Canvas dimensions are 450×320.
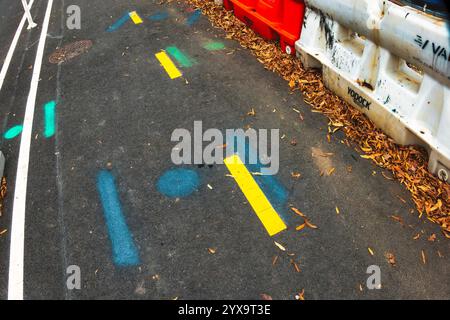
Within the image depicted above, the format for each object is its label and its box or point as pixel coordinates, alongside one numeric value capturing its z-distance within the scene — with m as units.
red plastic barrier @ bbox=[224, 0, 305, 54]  5.89
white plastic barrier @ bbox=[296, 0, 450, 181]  3.79
